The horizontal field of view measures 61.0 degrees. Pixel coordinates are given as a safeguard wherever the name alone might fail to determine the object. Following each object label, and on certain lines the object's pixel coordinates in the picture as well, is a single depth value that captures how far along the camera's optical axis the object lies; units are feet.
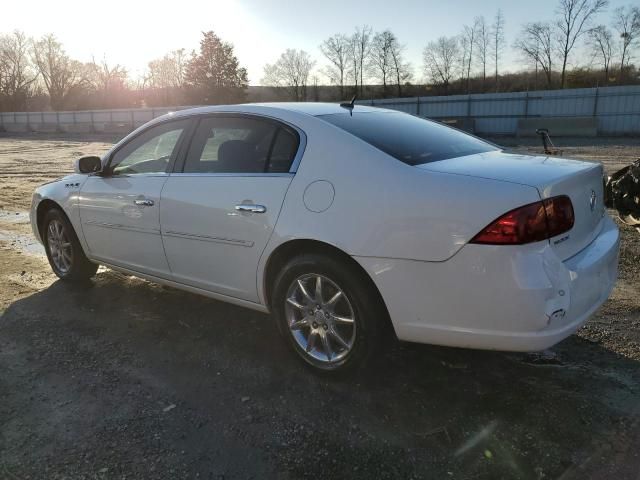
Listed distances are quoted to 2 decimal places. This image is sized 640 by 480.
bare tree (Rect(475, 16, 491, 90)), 193.46
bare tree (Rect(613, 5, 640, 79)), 166.30
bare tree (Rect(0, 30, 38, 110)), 240.94
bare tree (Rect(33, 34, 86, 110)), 255.70
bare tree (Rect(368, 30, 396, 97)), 208.23
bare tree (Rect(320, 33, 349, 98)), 217.36
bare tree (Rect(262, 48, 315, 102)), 214.42
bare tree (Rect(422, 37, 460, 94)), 195.72
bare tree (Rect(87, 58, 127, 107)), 236.84
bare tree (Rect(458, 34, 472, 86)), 194.08
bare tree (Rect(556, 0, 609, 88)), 173.06
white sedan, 8.50
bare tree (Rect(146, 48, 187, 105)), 250.78
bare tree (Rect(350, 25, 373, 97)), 215.06
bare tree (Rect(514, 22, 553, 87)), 178.09
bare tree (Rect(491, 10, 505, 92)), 191.83
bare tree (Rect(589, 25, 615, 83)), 170.60
